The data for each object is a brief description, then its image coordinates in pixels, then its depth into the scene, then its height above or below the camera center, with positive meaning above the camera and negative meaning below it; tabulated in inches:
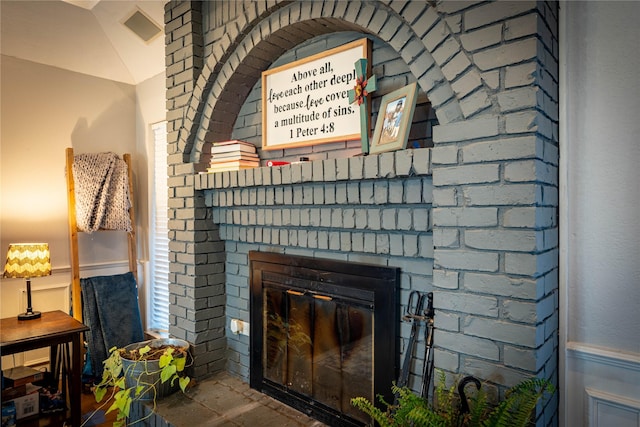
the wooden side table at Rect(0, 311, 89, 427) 95.3 -31.8
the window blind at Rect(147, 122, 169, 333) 144.9 -13.8
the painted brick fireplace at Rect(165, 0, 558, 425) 53.8 +4.2
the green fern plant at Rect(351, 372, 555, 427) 48.1 -26.4
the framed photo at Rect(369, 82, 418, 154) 65.1 +14.3
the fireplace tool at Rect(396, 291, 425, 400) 67.0 -20.5
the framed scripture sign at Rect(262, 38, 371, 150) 78.9 +22.9
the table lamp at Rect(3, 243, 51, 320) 108.3 -15.0
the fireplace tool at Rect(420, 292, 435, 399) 64.7 -24.4
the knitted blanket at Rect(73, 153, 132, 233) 134.7 +5.6
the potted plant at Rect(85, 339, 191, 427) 89.5 -39.5
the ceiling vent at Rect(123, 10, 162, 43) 122.0 +57.2
